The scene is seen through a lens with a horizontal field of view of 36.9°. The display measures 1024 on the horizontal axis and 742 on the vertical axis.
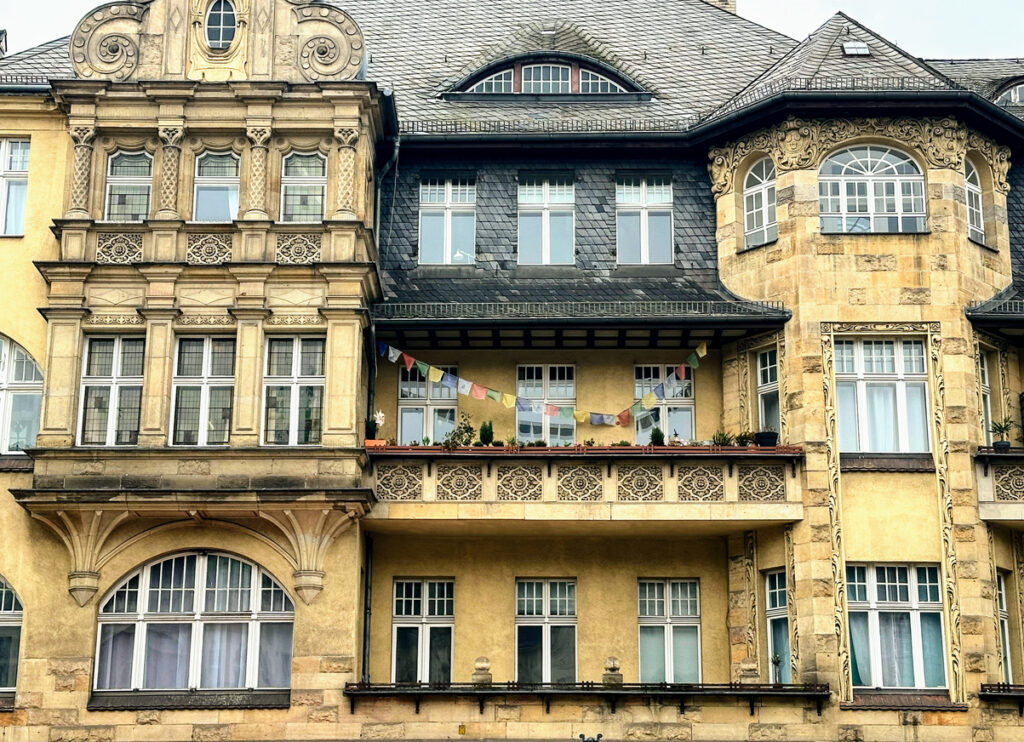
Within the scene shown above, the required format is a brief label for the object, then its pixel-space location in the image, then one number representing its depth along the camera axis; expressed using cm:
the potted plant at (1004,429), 2545
